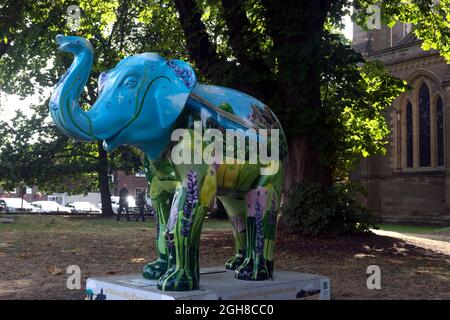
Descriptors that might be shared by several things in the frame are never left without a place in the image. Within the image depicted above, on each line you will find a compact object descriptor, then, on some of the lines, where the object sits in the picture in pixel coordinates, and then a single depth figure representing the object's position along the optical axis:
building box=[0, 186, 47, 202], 66.62
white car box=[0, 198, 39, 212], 38.78
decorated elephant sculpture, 4.21
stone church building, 26.66
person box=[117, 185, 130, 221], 27.35
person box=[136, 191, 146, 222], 23.75
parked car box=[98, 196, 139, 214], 39.86
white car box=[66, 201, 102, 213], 46.51
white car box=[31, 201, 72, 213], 44.48
